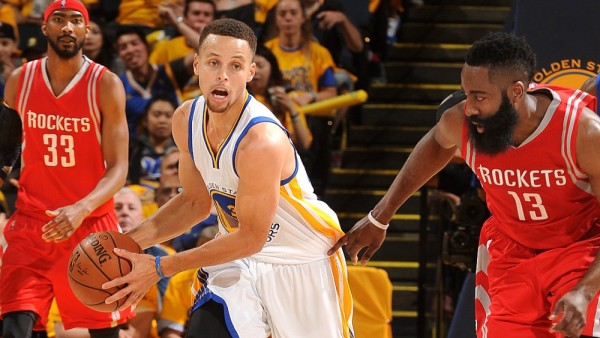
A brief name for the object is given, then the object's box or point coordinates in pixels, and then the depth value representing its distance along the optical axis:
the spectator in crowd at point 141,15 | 16.70
